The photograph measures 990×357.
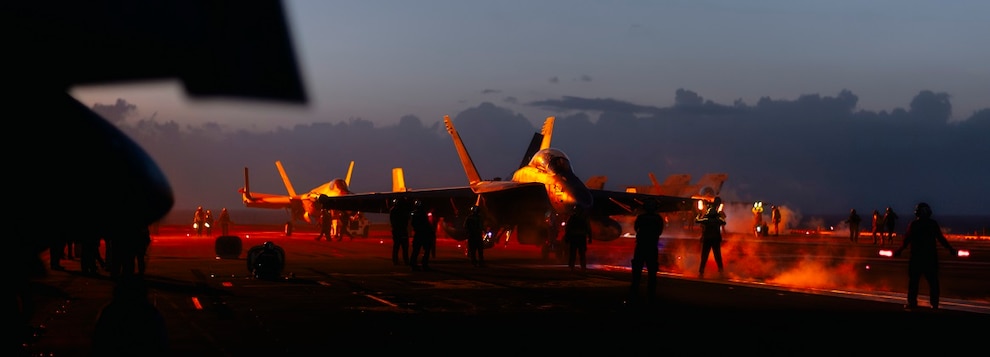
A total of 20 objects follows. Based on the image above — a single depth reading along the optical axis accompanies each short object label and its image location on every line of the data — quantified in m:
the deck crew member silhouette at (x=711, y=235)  21.88
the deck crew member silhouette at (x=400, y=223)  23.81
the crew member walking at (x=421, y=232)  23.06
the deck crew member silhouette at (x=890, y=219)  39.28
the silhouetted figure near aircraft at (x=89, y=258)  20.94
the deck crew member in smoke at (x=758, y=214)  54.97
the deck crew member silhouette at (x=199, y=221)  58.41
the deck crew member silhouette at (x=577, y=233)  22.52
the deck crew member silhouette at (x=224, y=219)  47.25
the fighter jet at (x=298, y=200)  52.62
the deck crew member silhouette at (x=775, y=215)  57.21
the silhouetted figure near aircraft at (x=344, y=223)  48.03
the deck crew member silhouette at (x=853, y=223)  45.72
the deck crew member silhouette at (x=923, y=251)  14.40
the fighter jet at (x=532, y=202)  28.28
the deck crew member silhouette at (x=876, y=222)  43.72
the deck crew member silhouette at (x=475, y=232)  25.06
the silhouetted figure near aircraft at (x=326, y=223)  47.47
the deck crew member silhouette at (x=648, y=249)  15.38
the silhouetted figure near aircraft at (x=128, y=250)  8.76
